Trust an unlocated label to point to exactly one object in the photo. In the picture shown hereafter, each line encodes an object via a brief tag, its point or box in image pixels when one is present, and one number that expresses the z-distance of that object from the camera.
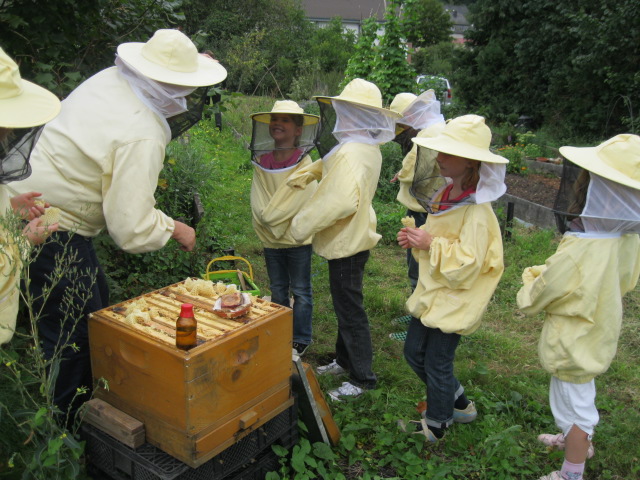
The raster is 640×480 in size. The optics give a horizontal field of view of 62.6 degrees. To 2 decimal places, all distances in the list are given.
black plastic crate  2.05
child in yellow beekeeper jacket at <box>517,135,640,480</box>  2.21
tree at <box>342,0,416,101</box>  8.30
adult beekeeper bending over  2.25
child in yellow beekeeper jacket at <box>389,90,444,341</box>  3.95
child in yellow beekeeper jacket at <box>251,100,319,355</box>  3.38
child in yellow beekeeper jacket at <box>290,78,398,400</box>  2.90
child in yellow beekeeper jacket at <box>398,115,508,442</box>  2.48
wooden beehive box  1.96
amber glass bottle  1.93
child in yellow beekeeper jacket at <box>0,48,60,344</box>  1.63
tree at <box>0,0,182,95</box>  3.03
